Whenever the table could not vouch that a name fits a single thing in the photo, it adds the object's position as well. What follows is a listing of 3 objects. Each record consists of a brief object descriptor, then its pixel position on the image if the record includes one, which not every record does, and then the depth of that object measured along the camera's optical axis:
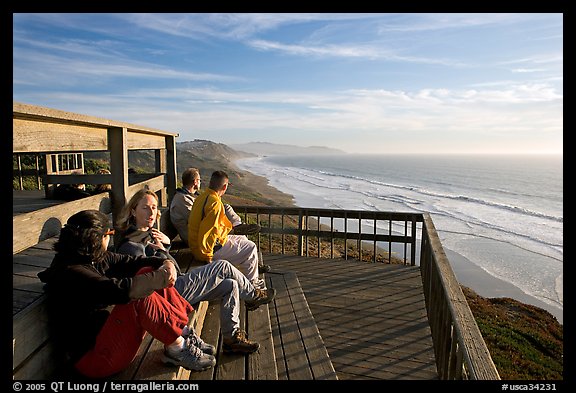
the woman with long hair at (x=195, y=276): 2.74
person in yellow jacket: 3.71
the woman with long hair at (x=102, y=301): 1.92
